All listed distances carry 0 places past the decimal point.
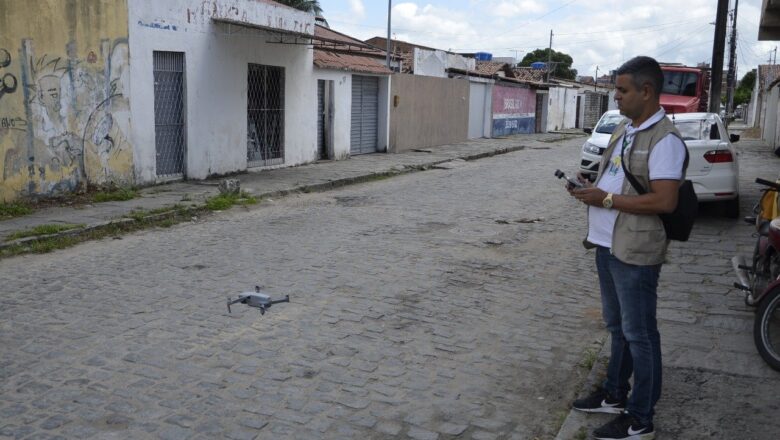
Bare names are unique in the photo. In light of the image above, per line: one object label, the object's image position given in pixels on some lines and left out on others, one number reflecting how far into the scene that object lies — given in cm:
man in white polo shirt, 348
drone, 527
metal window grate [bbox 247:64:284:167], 1650
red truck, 2340
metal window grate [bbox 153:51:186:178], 1364
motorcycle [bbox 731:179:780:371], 495
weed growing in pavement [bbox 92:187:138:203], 1180
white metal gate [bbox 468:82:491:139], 3080
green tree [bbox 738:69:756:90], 7902
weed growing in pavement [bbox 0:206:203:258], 849
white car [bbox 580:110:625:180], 1484
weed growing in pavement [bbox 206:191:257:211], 1173
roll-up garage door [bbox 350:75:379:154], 2162
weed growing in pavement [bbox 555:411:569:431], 417
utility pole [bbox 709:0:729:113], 1747
